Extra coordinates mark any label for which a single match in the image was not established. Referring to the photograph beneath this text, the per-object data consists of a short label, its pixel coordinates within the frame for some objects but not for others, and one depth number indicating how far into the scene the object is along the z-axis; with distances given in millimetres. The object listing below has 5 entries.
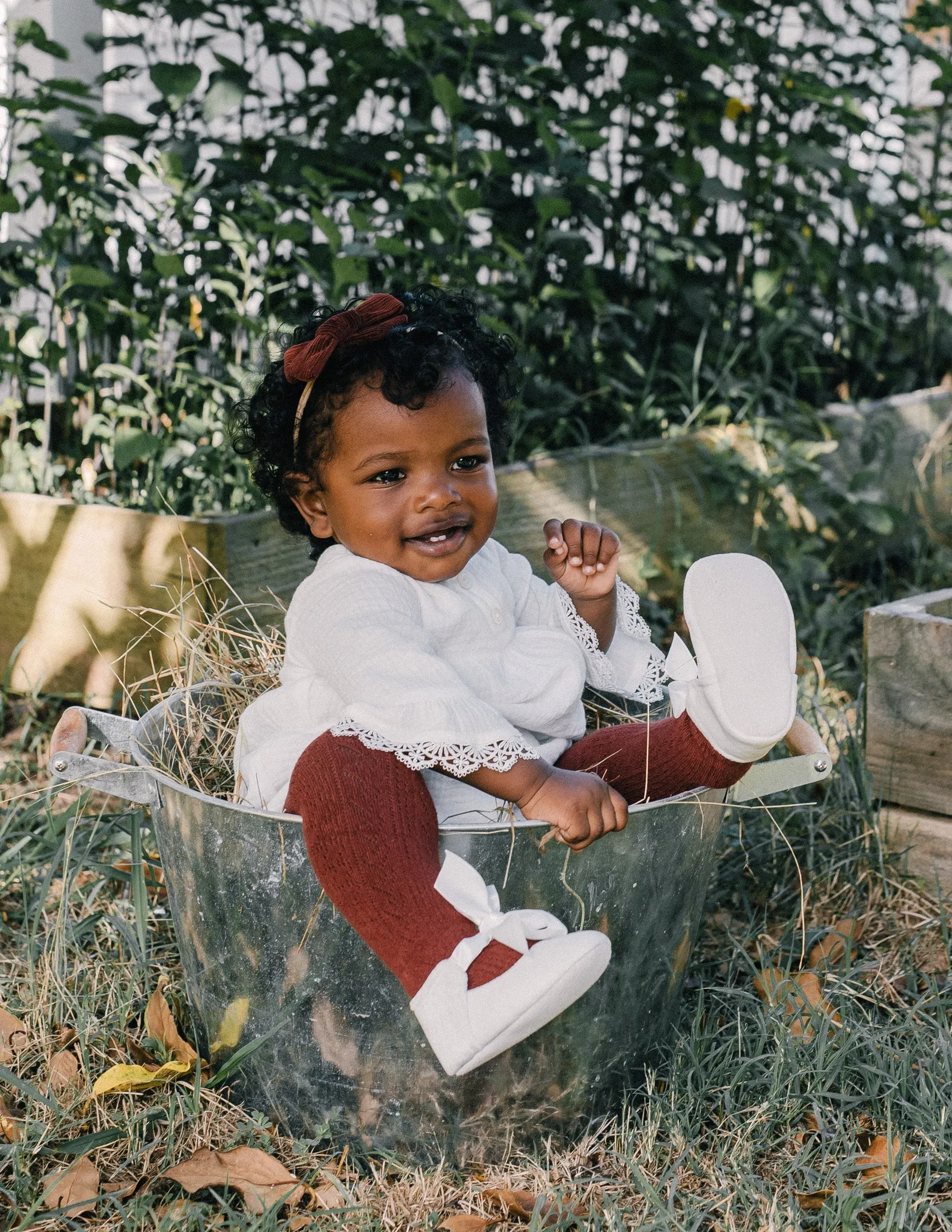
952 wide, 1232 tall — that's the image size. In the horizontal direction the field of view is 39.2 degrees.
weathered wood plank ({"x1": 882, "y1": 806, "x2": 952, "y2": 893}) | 2105
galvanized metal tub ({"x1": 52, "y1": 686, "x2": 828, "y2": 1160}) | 1464
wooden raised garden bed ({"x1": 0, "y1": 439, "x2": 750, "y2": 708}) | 2496
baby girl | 1384
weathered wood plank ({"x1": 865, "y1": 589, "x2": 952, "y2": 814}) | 2074
